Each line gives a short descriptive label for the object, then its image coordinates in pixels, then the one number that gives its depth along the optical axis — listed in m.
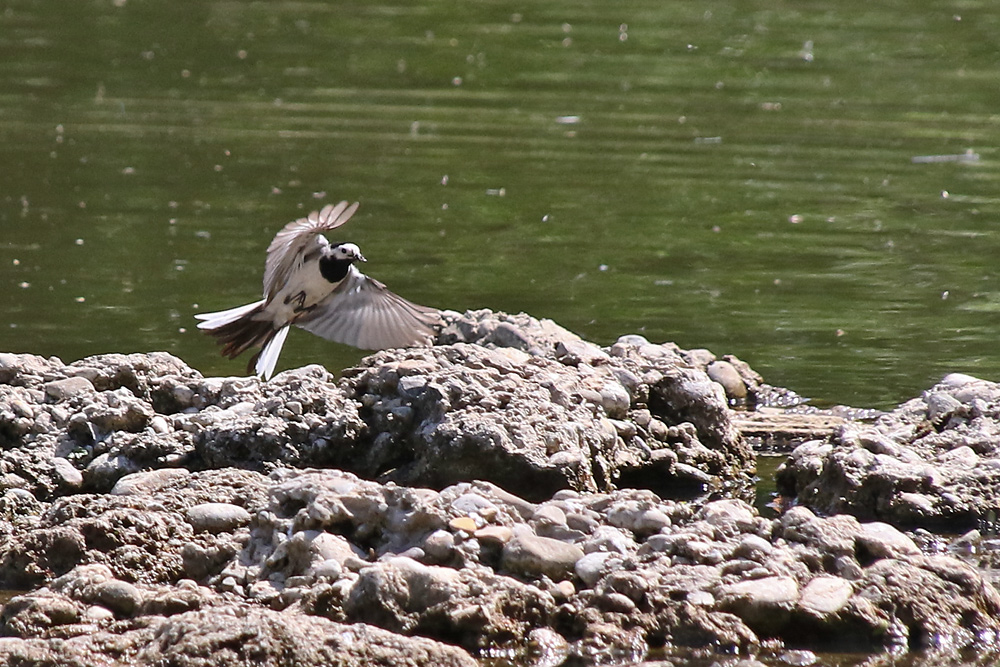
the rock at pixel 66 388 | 14.75
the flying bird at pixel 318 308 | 16.16
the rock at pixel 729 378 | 17.56
